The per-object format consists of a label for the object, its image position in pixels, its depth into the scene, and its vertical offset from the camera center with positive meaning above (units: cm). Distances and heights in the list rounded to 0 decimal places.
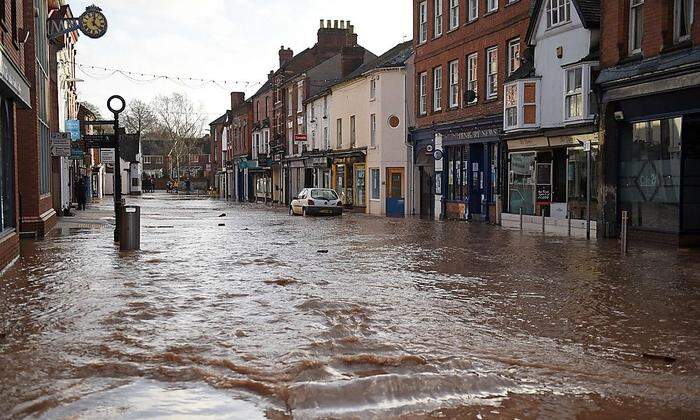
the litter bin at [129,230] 1706 -119
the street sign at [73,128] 3603 +248
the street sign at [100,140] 2071 +105
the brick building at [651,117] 1805 +145
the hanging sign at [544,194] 2523 -67
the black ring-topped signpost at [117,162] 1912 +43
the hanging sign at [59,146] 2644 +116
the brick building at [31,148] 2018 +84
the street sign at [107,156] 2381 +72
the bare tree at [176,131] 10369 +649
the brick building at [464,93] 2897 +357
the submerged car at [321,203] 3720 -133
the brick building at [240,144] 7625 +358
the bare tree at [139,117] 10850 +891
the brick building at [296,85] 5506 +709
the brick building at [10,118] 1385 +125
